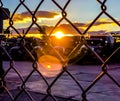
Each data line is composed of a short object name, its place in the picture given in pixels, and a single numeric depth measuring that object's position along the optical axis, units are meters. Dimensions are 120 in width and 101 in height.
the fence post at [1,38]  3.44
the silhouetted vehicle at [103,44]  24.47
